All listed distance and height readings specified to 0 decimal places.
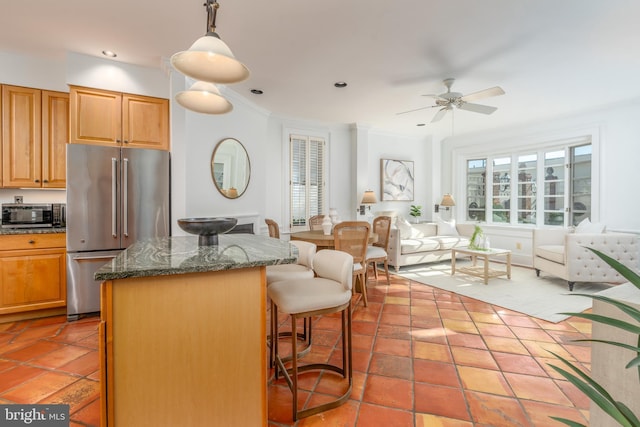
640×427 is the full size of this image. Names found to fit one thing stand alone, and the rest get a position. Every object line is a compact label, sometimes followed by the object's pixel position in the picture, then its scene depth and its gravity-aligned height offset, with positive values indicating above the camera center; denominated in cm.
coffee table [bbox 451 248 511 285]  423 -79
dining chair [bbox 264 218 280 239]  365 -23
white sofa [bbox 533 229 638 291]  384 -56
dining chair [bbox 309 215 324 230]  468 -20
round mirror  379 +55
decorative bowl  170 -10
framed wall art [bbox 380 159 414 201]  613 +65
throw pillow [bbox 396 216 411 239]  534 -31
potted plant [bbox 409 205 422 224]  636 -1
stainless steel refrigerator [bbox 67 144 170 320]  288 +1
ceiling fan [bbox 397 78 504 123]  351 +130
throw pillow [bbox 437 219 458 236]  597 -36
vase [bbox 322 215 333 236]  368 -19
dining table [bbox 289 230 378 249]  341 -33
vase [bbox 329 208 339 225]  397 -9
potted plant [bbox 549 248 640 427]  76 -50
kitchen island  125 -57
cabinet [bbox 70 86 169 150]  305 +93
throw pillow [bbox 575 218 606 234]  413 -23
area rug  331 -102
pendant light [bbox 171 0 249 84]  148 +76
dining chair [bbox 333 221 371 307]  332 -35
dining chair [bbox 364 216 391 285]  386 -48
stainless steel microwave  298 -7
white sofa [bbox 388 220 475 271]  498 -54
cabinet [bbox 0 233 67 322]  282 -62
